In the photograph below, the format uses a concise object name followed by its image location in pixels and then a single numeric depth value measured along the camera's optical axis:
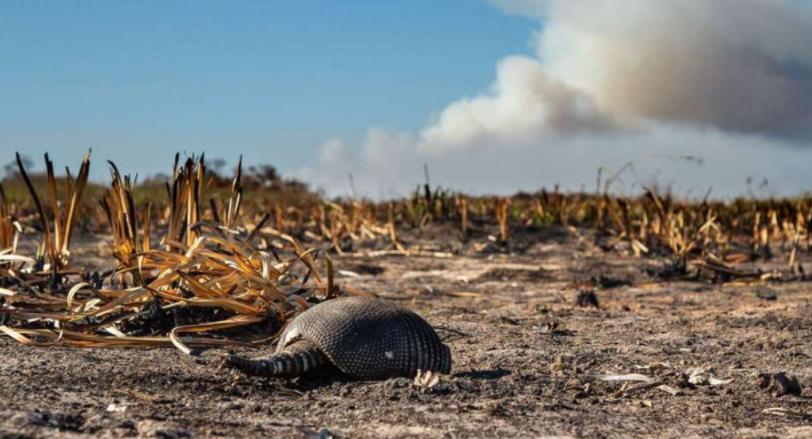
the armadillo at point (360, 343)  3.73
